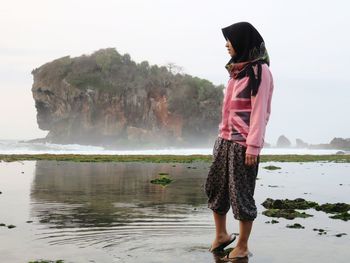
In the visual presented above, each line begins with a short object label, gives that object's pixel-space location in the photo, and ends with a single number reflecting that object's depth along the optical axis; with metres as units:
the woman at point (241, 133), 5.60
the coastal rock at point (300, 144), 106.97
